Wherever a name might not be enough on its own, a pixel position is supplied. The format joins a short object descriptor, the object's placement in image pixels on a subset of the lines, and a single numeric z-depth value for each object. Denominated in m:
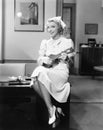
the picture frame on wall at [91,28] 7.21
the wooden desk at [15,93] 2.42
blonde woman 2.44
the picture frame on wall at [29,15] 4.12
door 7.34
